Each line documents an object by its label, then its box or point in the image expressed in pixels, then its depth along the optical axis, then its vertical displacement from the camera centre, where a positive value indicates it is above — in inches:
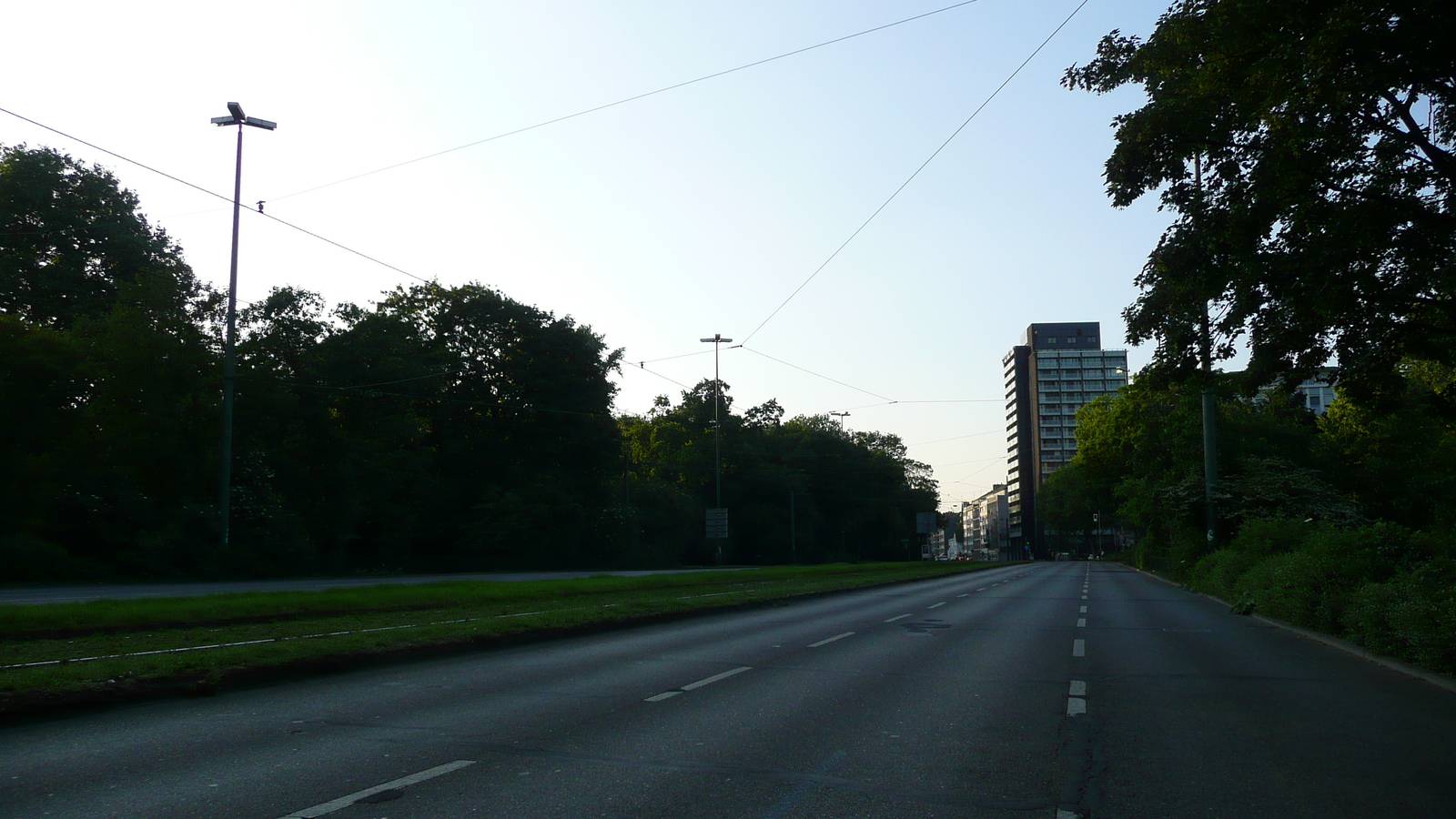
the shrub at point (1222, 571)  935.0 -66.5
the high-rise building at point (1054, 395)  6889.8 +818.6
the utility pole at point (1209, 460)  1193.1 +61.9
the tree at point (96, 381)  1207.6 +169.7
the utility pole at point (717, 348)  2132.1 +378.9
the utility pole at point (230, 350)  1167.6 +197.4
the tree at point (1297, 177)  378.0 +163.3
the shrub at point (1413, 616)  410.0 -49.9
